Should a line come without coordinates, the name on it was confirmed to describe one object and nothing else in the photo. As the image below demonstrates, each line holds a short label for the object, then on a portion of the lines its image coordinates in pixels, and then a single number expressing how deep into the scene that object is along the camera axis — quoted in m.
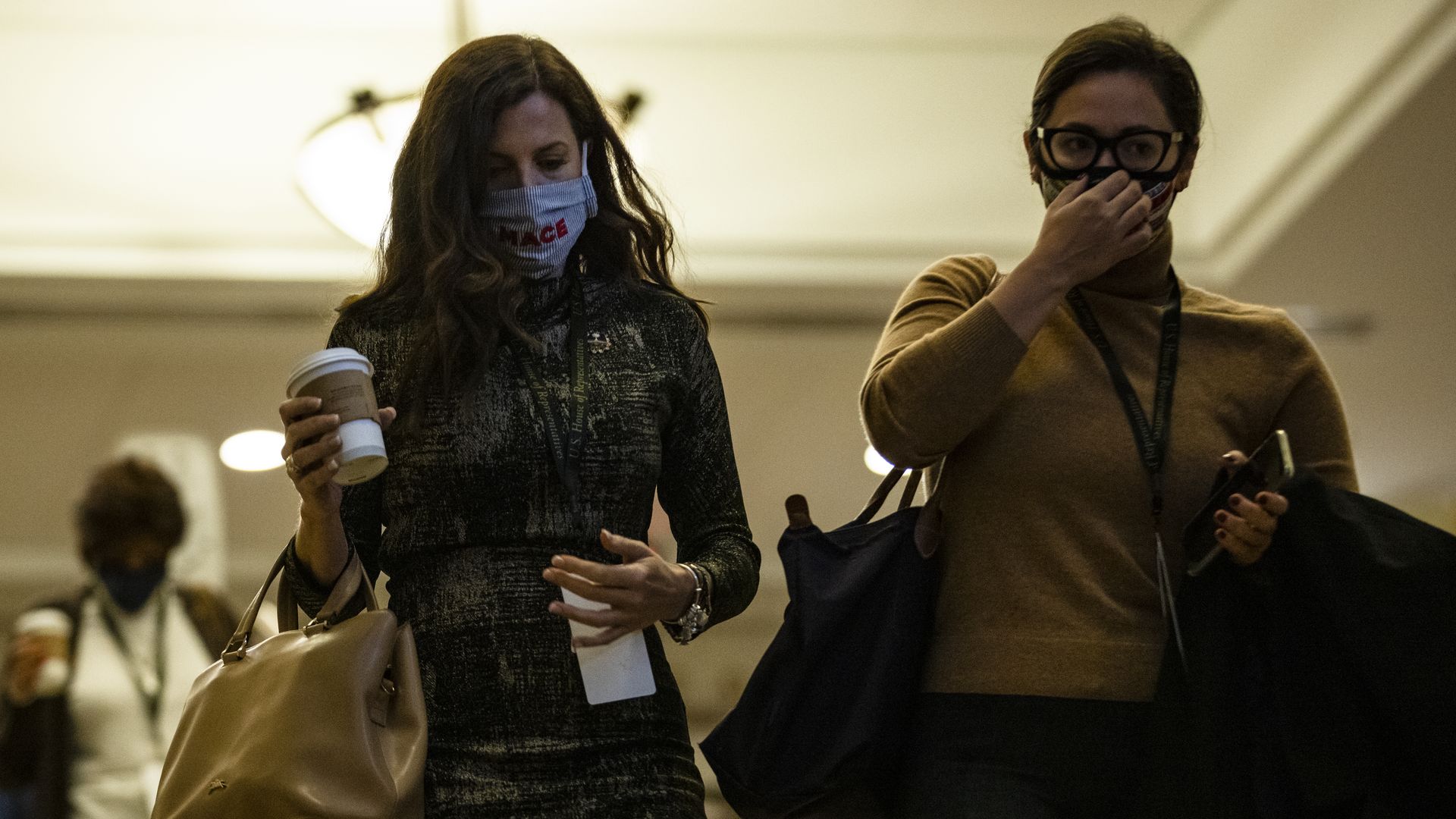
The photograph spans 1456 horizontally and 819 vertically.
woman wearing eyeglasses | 4.19
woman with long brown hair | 4.08
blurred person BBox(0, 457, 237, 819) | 5.88
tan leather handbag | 3.97
